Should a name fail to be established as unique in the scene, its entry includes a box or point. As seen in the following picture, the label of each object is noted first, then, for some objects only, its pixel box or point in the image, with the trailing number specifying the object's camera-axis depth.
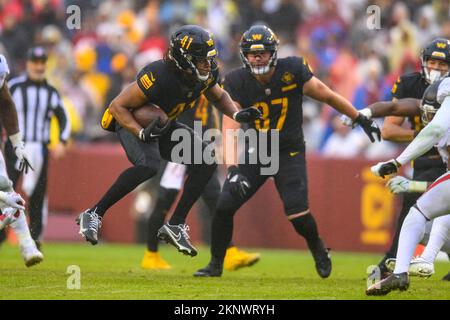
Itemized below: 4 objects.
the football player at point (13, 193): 16.83
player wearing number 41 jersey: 17.00
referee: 23.50
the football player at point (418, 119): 17.95
